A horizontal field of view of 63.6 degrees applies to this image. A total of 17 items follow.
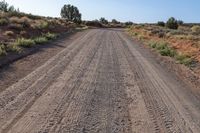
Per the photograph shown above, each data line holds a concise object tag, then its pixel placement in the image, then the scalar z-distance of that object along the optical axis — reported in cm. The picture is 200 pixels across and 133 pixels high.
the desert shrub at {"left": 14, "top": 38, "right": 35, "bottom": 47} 954
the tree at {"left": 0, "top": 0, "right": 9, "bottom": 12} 3337
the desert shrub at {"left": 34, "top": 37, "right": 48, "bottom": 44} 1095
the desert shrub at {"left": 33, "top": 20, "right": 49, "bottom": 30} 1780
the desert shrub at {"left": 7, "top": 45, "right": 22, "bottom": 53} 817
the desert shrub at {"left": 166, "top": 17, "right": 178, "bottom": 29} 4179
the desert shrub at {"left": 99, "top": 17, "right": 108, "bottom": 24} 5813
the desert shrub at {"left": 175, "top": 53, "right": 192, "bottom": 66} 861
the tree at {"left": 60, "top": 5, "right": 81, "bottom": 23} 5171
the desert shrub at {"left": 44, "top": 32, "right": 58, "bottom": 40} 1315
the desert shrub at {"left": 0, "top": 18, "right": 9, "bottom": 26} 1588
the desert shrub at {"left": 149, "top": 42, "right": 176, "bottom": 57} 1053
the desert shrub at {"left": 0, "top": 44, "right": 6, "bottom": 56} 727
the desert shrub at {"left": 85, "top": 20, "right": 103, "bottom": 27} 4867
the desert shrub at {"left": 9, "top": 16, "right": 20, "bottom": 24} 1753
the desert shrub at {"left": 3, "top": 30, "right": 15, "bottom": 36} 1229
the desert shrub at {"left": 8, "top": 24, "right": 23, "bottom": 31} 1490
